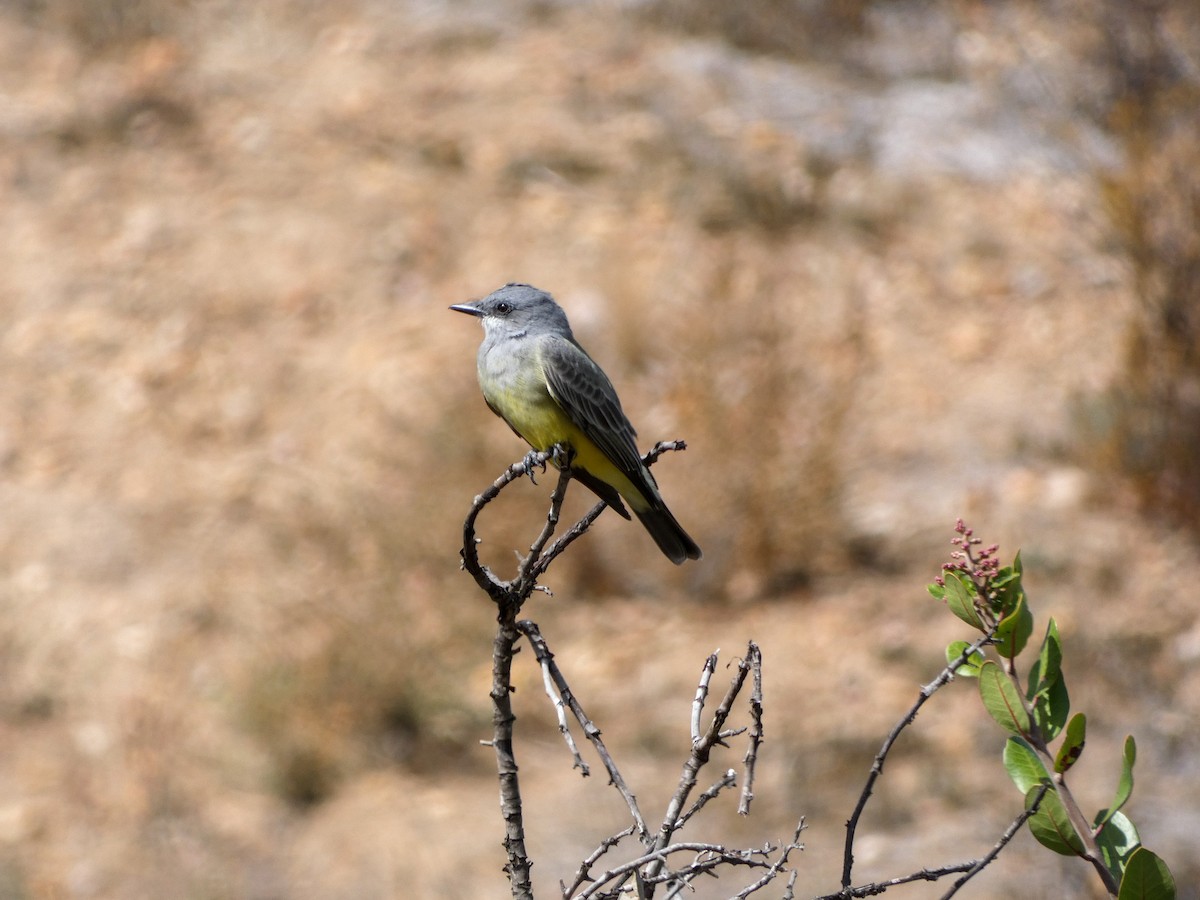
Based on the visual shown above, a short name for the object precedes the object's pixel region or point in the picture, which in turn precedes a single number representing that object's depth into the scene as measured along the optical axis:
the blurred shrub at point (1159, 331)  15.65
